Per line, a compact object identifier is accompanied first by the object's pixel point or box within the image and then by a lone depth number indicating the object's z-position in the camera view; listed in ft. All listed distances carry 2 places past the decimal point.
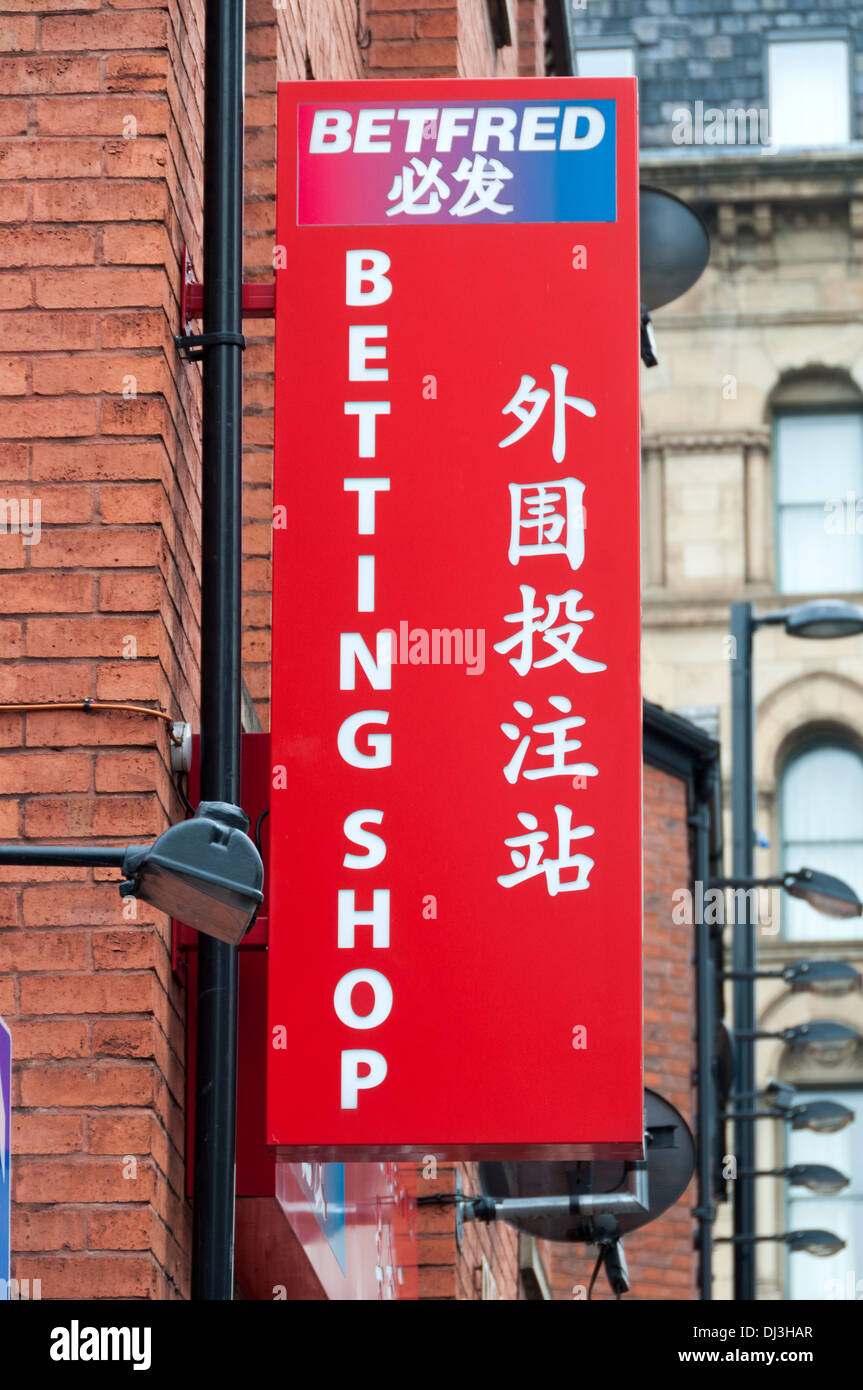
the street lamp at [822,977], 51.83
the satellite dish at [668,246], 32.76
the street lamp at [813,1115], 56.24
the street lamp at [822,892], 49.80
